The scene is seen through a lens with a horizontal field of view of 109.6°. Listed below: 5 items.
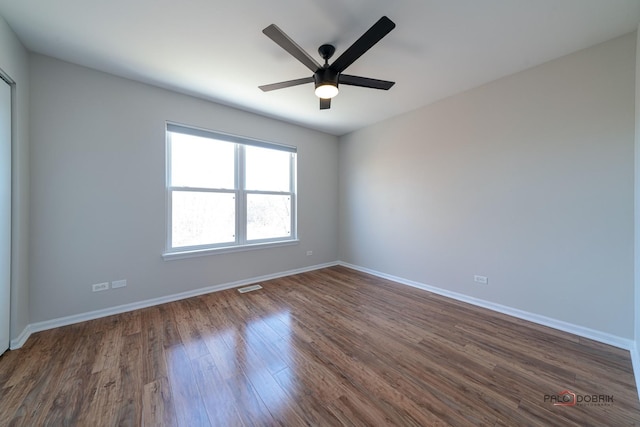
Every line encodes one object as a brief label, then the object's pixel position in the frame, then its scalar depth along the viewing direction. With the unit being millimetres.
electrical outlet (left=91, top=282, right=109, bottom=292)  2523
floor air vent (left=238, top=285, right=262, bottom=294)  3357
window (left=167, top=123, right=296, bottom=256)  3121
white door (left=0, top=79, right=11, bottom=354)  1831
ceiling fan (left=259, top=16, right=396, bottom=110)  1550
